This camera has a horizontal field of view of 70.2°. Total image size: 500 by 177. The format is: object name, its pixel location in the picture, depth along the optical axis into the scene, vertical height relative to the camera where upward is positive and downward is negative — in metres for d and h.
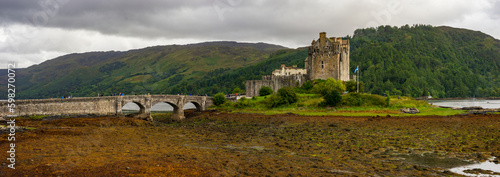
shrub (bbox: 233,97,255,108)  78.13 -2.24
